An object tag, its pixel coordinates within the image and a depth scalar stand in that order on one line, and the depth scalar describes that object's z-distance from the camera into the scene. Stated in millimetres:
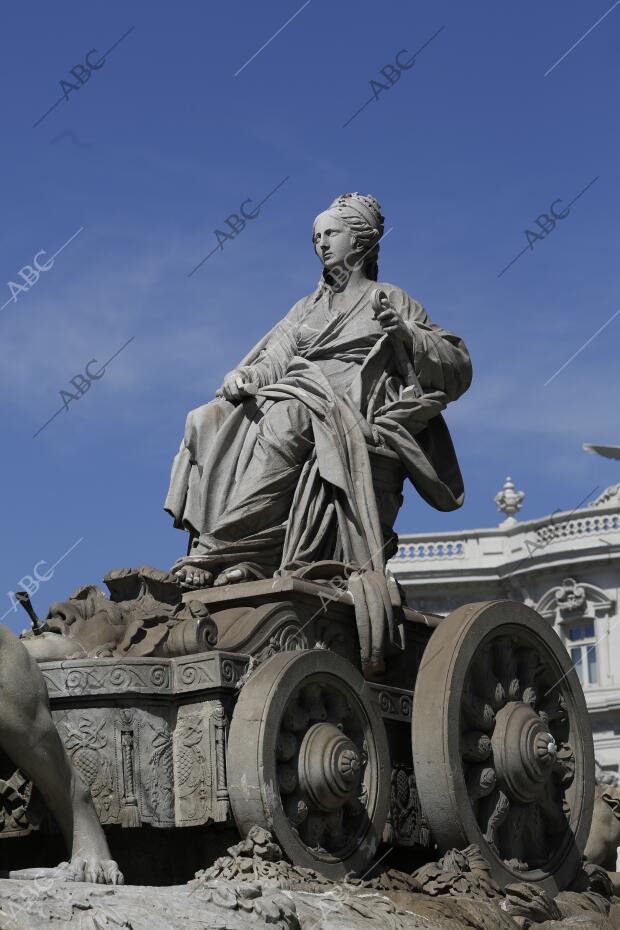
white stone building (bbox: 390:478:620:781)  54000
